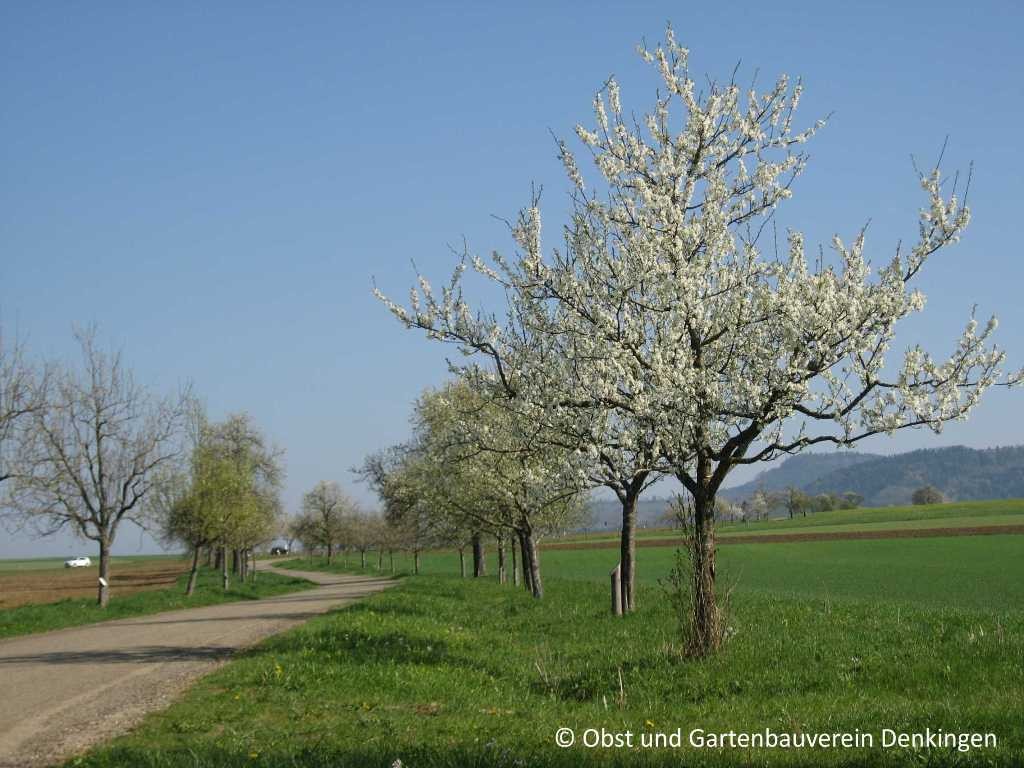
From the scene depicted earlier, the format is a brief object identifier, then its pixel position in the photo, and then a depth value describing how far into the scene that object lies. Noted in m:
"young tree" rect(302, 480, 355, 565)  106.62
